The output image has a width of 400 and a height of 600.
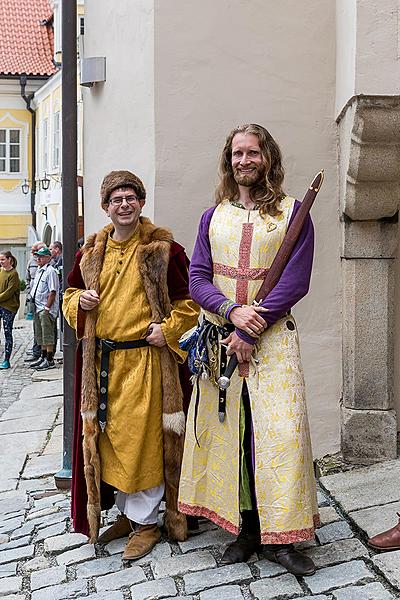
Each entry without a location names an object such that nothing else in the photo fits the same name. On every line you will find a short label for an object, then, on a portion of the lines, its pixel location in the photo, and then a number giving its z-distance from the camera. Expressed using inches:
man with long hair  144.6
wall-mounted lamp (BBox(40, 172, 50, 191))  1024.5
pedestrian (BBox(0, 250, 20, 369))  472.4
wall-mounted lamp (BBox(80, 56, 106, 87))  222.1
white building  195.8
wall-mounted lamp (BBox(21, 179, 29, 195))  1072.8
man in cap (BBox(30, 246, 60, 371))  442.9
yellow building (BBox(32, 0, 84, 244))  965.2
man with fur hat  163.6
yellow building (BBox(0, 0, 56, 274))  1061.1
